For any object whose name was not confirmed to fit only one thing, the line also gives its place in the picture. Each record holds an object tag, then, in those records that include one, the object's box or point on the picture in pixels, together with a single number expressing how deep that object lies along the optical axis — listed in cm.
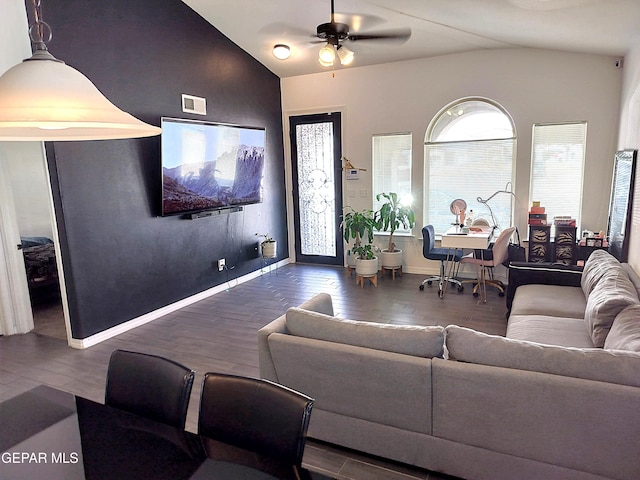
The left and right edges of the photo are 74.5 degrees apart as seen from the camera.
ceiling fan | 384
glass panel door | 671
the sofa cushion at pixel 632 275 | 303
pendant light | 122
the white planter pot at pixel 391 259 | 611
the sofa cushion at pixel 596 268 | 324
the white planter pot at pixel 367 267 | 584
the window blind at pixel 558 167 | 520
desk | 481
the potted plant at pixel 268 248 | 641
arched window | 565
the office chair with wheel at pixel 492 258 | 493
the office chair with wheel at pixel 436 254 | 545
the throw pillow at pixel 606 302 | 245
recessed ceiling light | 470
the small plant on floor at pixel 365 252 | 592
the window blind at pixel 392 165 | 623
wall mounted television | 463
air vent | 503
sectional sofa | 176
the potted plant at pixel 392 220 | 596
